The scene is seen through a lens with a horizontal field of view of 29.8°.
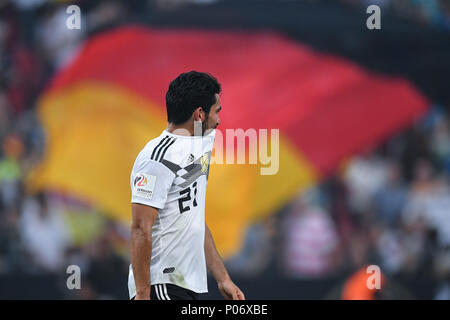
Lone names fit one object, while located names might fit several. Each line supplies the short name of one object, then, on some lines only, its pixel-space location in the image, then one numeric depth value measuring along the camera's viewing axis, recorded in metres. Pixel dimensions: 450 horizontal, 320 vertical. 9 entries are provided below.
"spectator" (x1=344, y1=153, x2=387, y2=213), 10.66
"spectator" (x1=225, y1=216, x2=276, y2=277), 10.22
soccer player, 4.10
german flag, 10.92
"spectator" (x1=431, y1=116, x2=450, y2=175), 11.07
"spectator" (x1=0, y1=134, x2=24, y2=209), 11.27
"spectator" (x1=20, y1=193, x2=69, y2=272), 10.43
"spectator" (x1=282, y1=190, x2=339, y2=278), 10.04
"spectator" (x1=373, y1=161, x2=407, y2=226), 10.34
